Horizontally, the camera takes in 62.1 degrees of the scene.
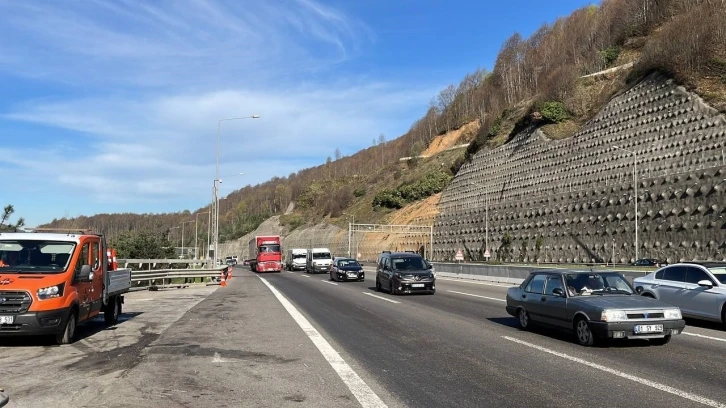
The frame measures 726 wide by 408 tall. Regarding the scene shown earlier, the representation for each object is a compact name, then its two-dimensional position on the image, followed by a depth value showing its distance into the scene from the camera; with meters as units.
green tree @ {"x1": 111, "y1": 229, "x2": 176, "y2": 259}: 41.94
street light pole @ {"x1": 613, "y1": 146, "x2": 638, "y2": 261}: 41.59
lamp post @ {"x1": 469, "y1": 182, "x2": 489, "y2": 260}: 60.19
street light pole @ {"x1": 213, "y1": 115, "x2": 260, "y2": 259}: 48.72
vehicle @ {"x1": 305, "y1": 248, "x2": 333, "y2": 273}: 52.94
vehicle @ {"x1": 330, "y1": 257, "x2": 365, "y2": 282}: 36.34
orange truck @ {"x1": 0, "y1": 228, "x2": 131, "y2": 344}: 10.34
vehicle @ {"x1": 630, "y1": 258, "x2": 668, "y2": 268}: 39.31
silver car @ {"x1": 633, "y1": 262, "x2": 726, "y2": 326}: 13.74
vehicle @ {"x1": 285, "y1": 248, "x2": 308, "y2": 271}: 63.42
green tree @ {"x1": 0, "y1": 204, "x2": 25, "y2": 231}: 20.92
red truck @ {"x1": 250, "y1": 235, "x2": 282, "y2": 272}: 56.44
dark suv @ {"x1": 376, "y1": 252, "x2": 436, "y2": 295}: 24.08
